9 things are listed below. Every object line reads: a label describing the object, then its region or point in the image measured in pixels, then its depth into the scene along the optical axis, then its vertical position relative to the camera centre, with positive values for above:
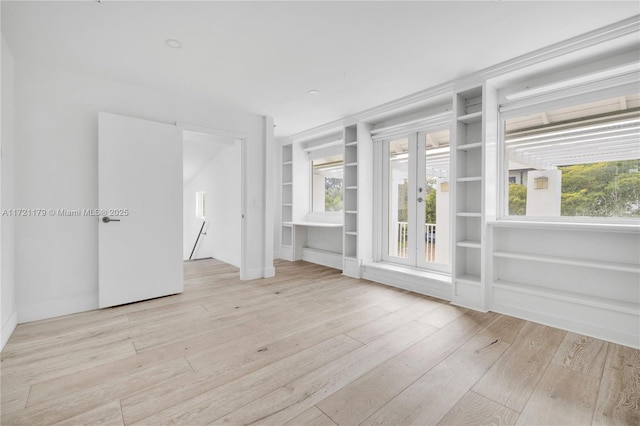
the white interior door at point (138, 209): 2.98 +0.02
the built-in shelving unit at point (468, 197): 3.09 +0.16
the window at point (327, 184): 5.48 +0.54
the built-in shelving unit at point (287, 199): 5.82 +0.25
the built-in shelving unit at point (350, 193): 4.55 +0.29
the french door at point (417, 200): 3.87 +0.16
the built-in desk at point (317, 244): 5.20 -0.65
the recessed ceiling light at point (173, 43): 2.34 +1.42
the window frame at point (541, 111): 2.50 +1.02
